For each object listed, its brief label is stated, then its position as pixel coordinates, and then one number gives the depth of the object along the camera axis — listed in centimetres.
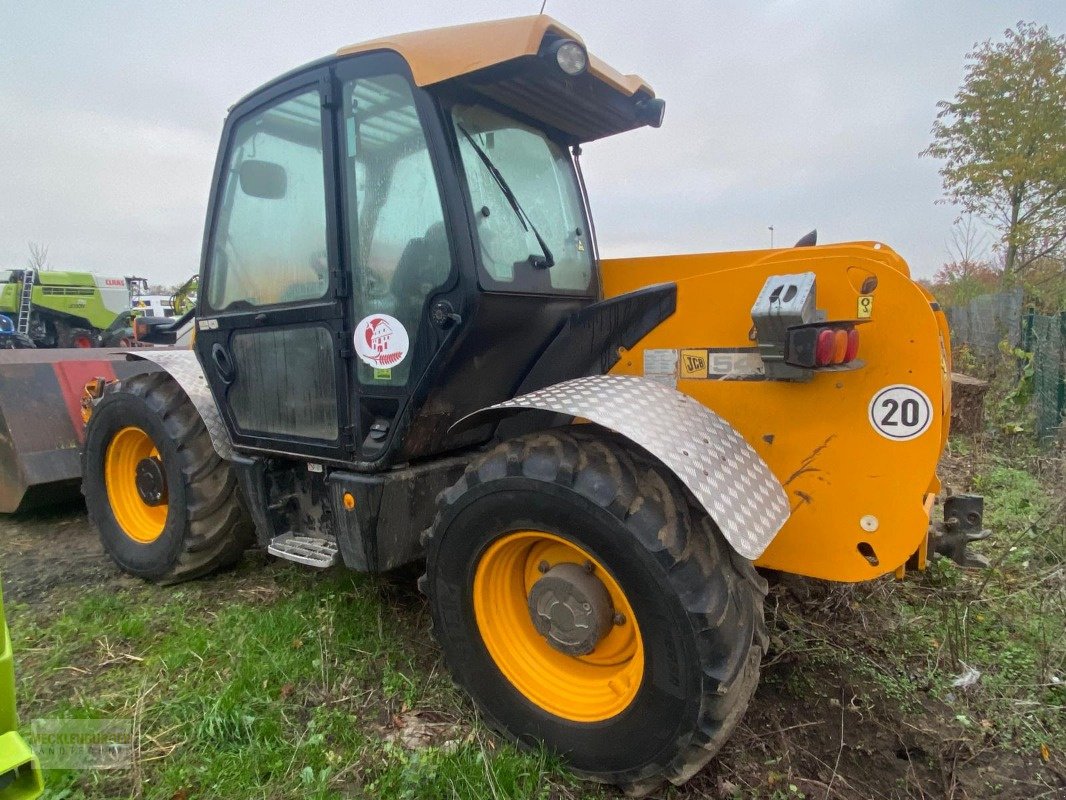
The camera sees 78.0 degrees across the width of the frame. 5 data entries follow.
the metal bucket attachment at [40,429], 425
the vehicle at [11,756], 148
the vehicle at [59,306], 1758
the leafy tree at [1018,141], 1272
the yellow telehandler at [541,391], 192
